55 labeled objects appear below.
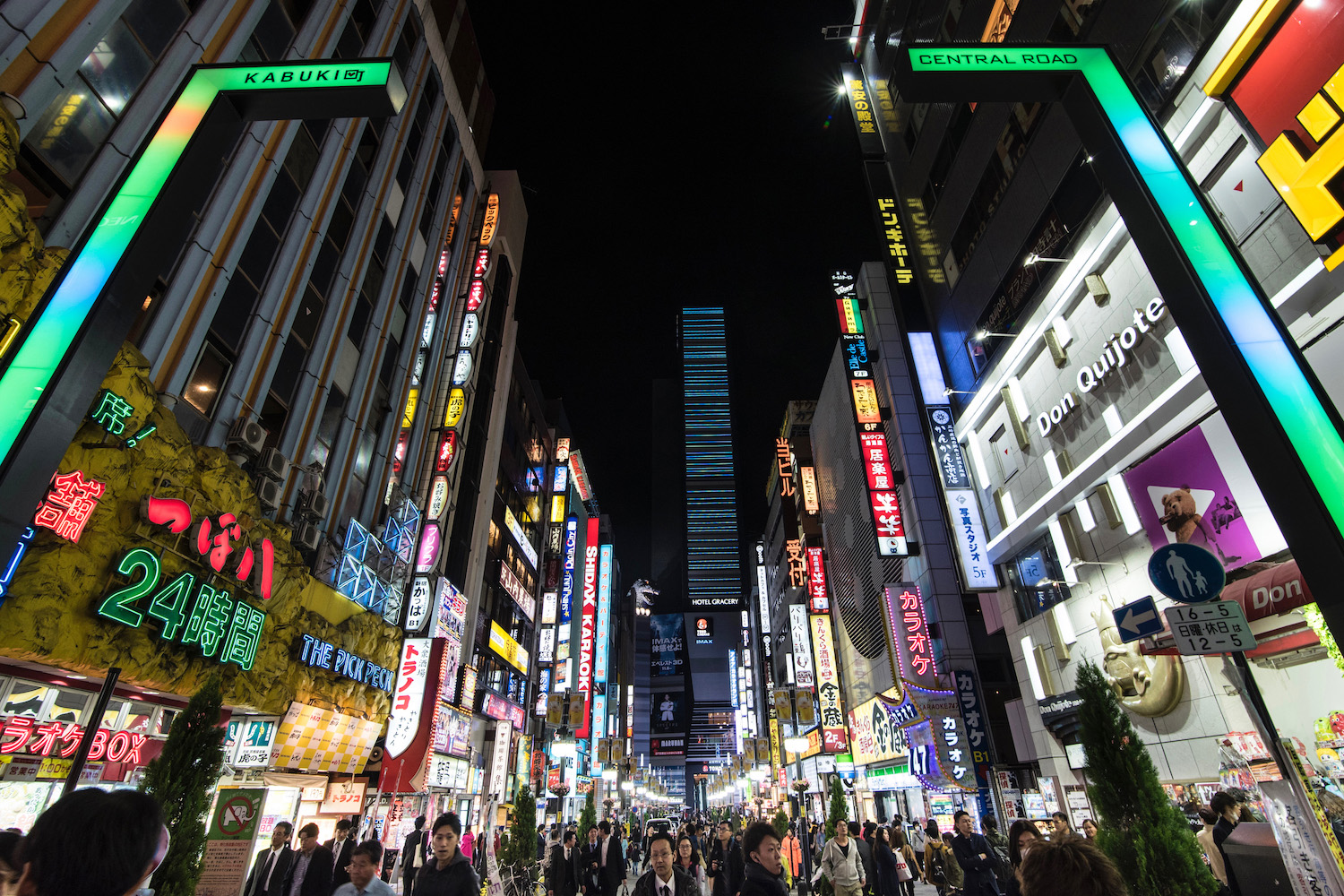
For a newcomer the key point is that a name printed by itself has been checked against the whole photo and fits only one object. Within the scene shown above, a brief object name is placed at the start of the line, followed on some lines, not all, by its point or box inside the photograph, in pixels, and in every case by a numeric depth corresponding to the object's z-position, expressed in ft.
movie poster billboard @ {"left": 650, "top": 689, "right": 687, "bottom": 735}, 339.36
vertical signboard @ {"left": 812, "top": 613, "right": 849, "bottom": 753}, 115.24
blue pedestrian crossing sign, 17.52
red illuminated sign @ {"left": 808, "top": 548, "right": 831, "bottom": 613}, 129.80
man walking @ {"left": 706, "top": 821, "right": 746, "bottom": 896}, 33.09
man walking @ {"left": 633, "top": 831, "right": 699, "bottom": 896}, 19.29
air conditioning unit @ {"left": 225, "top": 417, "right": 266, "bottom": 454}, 39.99
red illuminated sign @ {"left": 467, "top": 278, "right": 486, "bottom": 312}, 85.40
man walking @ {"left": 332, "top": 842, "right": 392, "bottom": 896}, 17.17
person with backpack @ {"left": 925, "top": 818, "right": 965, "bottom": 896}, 38.96
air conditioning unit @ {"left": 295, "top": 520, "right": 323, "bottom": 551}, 45.70
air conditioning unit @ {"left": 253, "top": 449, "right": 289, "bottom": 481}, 42.09
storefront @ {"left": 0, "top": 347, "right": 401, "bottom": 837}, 26.43
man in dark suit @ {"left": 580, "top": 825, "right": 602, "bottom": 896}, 38.22
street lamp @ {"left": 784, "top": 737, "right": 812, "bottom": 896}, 49.01
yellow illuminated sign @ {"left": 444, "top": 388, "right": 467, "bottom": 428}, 76.89
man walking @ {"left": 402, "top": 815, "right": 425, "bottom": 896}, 44.11
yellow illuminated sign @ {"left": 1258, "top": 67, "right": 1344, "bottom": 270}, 25.07
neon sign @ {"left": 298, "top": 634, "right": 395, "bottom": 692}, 45.08
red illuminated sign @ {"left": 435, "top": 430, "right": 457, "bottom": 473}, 72.95
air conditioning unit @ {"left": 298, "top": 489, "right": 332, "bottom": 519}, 46.85
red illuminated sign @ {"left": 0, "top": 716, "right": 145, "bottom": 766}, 25.90
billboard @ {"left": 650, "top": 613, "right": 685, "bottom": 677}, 372.99
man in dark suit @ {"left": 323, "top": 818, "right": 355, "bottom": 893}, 30.50
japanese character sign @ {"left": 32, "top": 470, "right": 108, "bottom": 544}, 25.70
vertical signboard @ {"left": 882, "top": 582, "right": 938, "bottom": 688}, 80.18
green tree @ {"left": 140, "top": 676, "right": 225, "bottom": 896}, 21.33
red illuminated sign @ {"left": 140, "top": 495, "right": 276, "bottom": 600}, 31.71
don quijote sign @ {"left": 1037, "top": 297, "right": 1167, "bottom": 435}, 41.58
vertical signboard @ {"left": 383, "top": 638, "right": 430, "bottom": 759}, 54.95
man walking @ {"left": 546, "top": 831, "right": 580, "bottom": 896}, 40.09
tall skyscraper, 437.17
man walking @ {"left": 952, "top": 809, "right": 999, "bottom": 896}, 27.84
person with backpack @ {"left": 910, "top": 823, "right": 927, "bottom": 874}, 77.30
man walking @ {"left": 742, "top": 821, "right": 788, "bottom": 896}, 15.71
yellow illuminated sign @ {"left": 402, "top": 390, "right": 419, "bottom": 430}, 69.77
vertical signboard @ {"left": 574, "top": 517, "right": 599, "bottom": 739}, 144.15
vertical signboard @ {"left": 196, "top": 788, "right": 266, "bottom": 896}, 30.78
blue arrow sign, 20.18
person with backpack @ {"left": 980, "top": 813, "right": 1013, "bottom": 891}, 32.52
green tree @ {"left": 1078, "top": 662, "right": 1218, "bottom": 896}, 18.80
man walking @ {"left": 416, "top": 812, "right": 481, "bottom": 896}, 16.84
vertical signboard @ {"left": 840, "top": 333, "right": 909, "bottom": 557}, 77.92
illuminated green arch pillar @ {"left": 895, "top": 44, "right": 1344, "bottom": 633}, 9.96
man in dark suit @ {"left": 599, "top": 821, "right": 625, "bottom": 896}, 36.98
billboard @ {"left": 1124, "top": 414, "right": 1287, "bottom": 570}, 35.09
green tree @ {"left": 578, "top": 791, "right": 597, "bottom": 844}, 69.10
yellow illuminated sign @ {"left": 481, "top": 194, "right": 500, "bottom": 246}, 92.15
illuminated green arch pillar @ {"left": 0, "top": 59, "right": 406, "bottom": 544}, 10.31
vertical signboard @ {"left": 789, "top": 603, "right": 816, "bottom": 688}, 129.80
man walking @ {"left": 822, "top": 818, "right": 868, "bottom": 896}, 29.19
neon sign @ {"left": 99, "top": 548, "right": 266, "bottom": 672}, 29.48
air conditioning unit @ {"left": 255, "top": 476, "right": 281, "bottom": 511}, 41.32
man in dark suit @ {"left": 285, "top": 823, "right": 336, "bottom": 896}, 25.54
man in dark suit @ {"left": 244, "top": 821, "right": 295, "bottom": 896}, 26.58
